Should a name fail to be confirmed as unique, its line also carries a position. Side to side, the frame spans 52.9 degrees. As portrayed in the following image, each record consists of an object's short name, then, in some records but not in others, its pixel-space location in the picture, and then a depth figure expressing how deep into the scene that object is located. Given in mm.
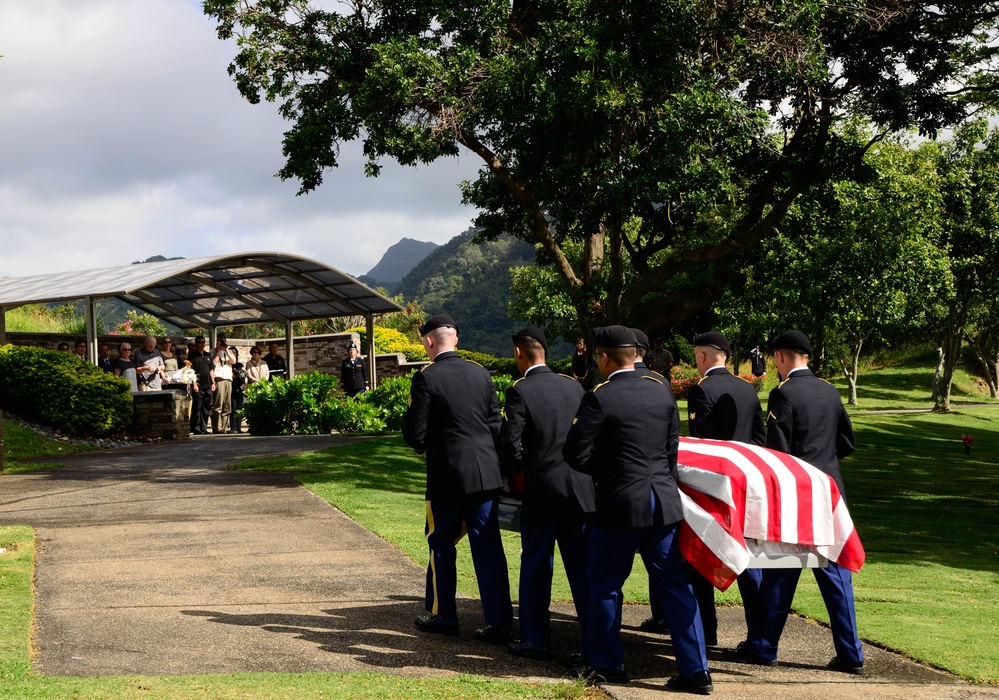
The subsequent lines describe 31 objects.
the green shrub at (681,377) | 39206
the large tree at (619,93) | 15062
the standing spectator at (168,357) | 22891
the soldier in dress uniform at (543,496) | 6016
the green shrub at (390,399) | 20359
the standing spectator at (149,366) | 19578
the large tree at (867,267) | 30734
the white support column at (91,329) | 18547
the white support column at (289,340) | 25031
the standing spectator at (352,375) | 22016
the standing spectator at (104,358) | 19652
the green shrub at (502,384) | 19891
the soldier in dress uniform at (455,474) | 6387
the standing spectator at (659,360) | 16906
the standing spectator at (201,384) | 20703
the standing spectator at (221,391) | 21547
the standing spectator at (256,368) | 22094
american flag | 5586
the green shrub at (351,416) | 19844
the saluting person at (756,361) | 37706
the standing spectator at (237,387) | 22094
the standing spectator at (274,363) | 23562
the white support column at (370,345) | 24258
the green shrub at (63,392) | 17516
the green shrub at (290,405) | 19812
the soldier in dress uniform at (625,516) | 5512
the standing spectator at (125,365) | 19125
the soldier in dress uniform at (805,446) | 6027
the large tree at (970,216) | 36688
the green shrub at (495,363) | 35716
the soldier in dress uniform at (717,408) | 6664
